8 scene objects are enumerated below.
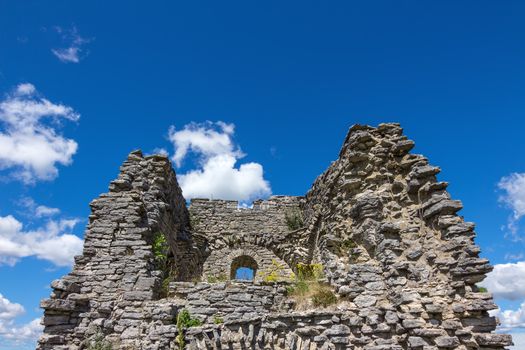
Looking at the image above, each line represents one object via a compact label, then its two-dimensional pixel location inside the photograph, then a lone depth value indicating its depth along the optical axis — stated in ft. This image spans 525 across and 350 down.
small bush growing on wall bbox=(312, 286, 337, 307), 25.22
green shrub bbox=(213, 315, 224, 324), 25.26
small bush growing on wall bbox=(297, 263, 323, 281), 29.25
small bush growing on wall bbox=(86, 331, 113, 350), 24.42
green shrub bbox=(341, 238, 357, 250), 27.79
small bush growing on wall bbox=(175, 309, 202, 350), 24.04
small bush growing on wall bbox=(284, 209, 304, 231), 50.60
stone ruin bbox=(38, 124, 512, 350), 21.52
